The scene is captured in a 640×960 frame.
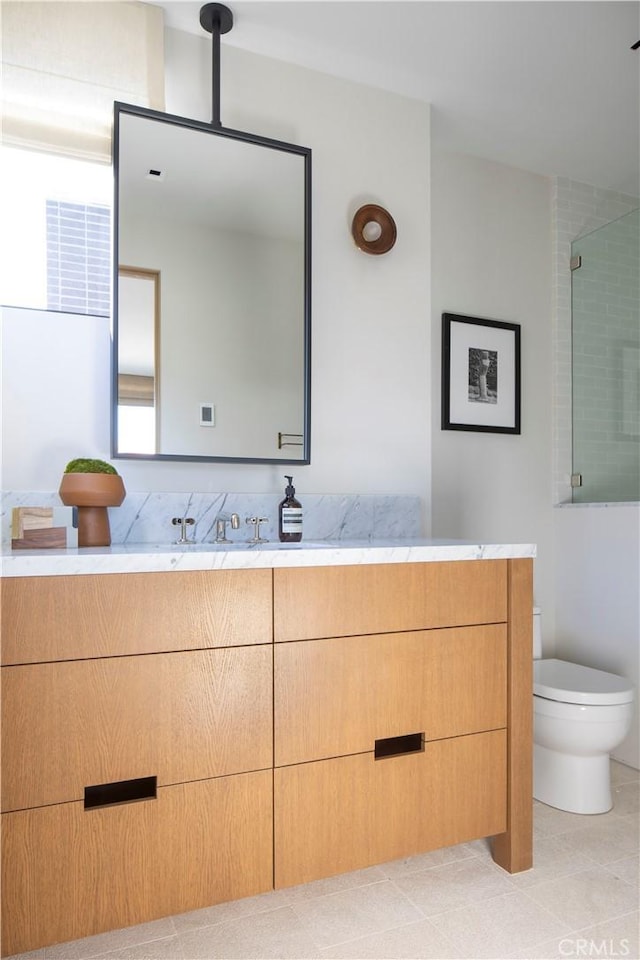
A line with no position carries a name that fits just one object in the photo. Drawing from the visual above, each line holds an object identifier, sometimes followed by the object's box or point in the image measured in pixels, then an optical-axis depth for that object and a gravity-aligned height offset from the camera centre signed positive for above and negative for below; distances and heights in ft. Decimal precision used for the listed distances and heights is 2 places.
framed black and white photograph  9.36 +1.63
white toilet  6.93 -2.62
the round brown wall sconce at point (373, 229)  7.66 +2.98
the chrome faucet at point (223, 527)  6.69 -0.40
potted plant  5.74 -0.06
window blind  6.28 +4.08
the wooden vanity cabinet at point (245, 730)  4.44 -1.85
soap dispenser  6.81 -0.35
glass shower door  9.45 +1.89
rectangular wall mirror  6.57 +2.02
